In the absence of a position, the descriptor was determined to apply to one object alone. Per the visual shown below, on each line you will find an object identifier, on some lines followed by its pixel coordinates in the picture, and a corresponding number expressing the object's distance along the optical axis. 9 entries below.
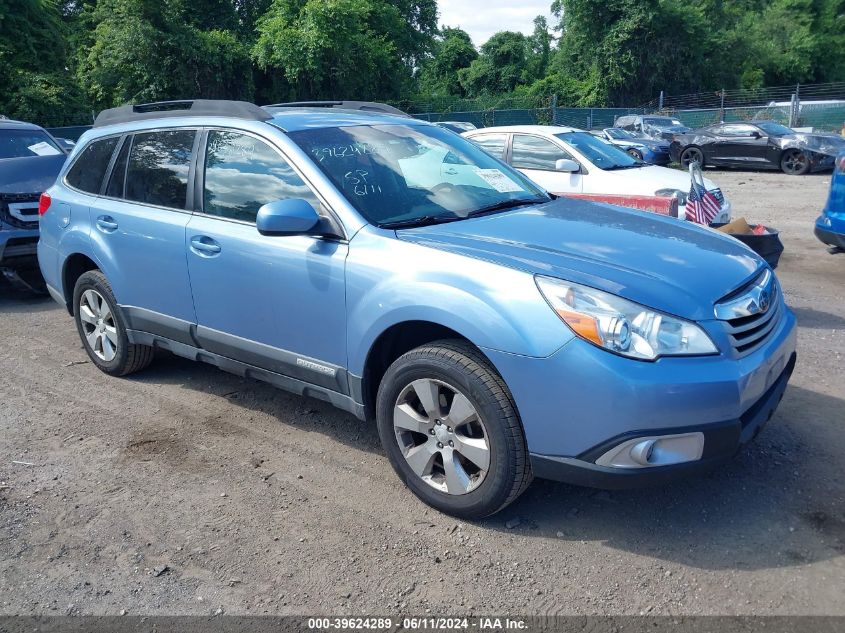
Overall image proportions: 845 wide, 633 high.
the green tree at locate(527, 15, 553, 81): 50.44
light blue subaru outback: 2.94
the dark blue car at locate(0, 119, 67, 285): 7.68
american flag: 7.62
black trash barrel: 5.57
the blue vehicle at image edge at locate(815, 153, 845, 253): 7.01
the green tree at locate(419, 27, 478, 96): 51.66
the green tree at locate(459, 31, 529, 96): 48.84
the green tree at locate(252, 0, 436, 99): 30.84
